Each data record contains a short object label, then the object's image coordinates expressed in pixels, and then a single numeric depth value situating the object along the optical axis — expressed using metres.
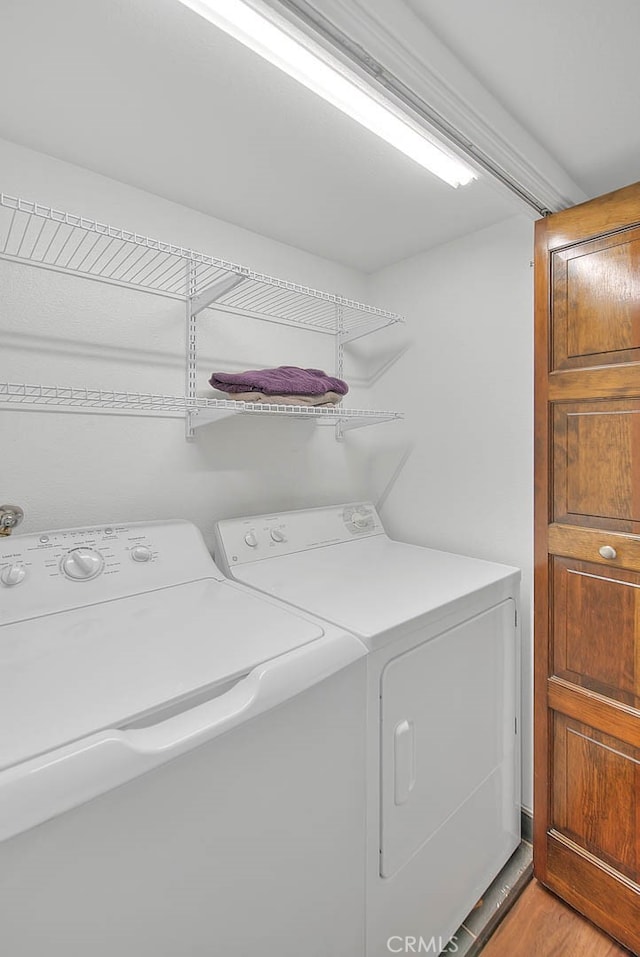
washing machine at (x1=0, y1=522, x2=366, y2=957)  0.68
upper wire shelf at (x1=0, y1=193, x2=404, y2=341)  1.28
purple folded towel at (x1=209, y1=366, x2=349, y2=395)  1.57
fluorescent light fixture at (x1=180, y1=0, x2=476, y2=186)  0.81
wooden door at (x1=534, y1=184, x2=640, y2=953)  1.36
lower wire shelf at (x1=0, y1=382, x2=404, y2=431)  1.36
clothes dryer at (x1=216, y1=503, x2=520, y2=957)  1.19
